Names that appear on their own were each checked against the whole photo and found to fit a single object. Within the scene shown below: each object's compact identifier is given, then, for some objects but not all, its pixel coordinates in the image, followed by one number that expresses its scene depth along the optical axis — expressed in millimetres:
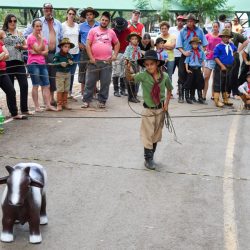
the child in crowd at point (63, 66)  9688
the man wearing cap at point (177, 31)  12273
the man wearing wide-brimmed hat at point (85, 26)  10819
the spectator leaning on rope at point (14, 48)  8766
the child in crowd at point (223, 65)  10995
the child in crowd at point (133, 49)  10883
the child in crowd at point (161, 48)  11289
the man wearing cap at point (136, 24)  11977
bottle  8078
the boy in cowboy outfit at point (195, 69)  11039
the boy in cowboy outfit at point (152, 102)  6512
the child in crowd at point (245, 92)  10766
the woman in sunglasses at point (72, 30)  10672
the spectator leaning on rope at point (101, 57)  10102
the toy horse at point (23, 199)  4105
